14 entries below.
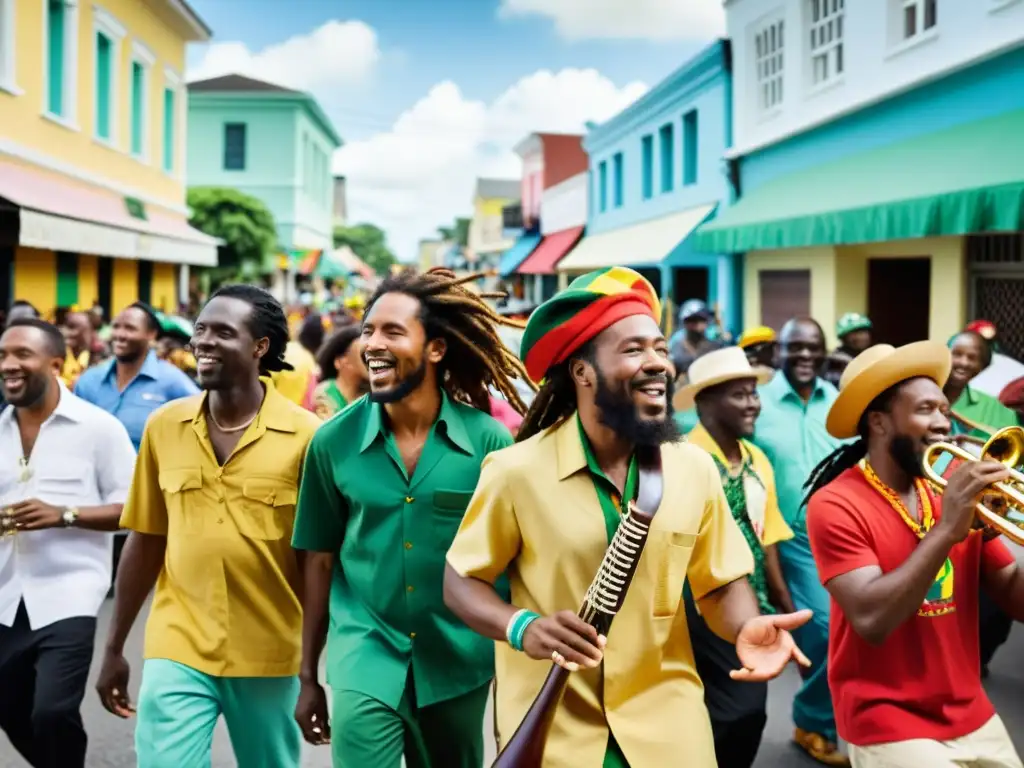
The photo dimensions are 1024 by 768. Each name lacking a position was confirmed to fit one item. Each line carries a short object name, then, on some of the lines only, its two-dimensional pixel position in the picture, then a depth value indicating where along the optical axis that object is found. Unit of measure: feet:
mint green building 155.74
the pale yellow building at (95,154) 54.44
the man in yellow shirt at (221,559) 12.86
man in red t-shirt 10.39
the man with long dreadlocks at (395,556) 11.89
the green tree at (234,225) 104.99
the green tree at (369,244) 312.91
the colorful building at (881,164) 35.42
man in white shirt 14.12
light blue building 62.85
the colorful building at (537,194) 130.21
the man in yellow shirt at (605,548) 9.05
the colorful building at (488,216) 223.71
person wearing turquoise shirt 17.93
